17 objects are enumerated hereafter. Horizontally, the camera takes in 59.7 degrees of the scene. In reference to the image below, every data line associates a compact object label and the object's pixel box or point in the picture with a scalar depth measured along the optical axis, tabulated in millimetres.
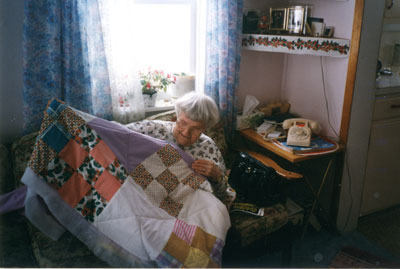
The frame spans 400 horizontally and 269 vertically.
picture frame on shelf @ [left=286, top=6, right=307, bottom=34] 2367
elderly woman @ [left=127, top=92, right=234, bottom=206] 1883
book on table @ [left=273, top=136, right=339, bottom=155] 2244
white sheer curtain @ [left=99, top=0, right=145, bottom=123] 2105
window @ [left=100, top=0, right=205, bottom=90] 2150
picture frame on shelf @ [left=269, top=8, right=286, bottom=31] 2490
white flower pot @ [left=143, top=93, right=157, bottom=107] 2502
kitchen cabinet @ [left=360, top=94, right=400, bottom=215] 2484
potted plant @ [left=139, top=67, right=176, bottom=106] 2492
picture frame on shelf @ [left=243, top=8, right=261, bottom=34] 2593
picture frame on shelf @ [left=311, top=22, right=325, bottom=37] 2379
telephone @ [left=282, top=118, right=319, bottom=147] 2295
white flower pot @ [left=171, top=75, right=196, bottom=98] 2584
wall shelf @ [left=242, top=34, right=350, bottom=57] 2264
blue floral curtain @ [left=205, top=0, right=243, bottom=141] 2396
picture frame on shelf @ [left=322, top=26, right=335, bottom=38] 2385
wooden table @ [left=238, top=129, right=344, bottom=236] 2199
